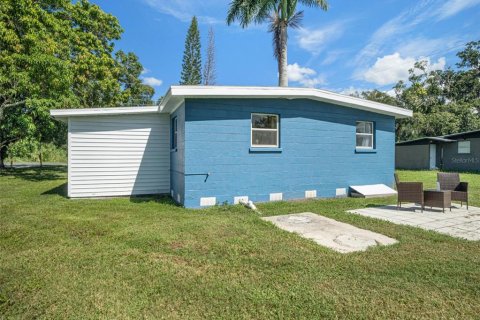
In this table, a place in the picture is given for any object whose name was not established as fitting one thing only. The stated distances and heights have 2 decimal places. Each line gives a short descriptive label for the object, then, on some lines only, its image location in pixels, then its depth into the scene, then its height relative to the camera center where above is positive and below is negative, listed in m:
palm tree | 15.09 +8.12
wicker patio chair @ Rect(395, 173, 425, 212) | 6.59 -0.70
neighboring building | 20.17 +0.83
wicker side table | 6.43 -0.82
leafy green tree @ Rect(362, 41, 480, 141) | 26.38 +7.21
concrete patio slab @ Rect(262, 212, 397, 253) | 4.35 -1.24
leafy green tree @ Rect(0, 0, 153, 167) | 12.91 +4.68
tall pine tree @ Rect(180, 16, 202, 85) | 32.75 +12.22
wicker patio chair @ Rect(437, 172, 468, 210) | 6.99 -0.52
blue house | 7.19 +0.51
